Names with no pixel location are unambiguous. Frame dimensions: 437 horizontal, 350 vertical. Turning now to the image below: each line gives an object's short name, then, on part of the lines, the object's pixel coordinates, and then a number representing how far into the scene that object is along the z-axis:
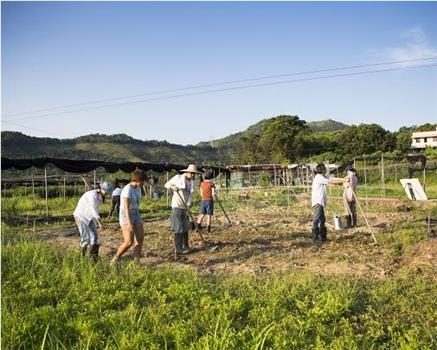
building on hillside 69.06
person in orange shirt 11.38
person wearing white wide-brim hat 8.60
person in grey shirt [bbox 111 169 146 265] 7.04
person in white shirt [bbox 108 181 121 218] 15.07
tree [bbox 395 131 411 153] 56.12
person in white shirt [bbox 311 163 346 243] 9.18
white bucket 11.09
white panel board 14.34
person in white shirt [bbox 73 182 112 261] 7.17
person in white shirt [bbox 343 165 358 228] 11.26
